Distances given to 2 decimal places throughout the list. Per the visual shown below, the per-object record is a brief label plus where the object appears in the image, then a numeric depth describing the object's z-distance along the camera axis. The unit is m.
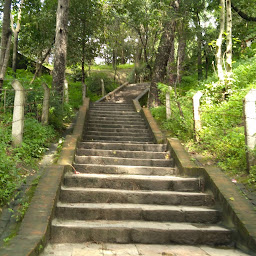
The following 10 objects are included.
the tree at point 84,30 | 15.55
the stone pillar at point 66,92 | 11.79
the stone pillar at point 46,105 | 7.84
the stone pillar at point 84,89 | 15.10
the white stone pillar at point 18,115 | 5.77
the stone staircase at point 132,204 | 3.83
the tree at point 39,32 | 14.45
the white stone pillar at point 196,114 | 7.08
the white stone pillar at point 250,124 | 5.02
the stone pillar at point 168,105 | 9.42
